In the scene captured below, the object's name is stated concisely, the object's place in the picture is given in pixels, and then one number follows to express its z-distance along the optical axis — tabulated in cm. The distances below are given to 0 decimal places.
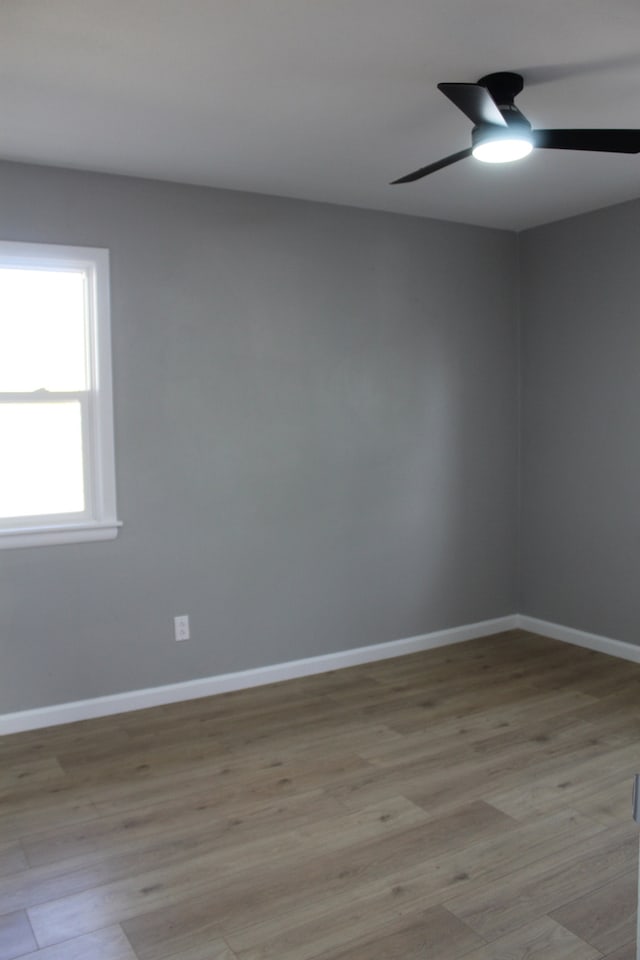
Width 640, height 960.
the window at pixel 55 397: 354
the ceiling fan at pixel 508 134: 237
